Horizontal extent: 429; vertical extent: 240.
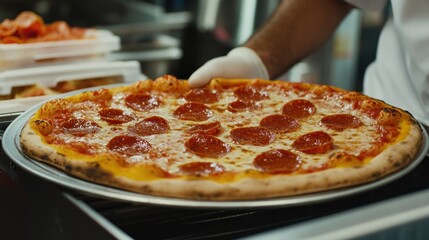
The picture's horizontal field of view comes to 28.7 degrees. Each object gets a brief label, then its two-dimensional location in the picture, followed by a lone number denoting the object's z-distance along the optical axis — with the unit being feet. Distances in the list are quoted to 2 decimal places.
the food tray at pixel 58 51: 4.13
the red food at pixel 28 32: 4.28
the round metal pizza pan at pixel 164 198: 2.34
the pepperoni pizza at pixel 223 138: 2.46
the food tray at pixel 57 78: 3.87
